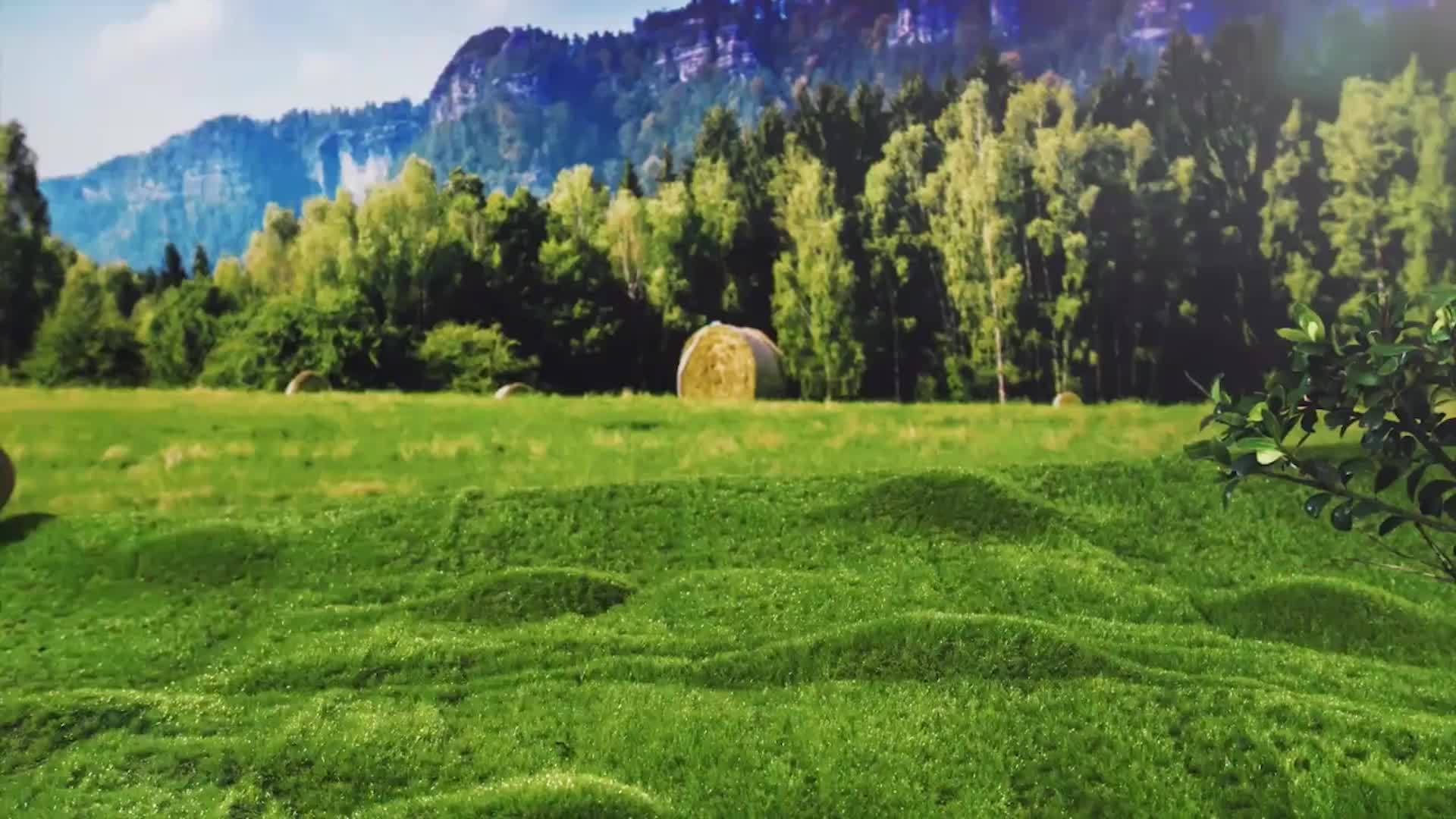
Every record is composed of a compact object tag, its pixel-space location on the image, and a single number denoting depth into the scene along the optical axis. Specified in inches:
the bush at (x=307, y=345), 579.5
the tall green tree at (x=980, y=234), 578.6
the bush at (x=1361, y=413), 131.0
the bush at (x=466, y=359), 579.5
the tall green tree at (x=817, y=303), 592.1
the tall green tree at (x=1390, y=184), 563.8
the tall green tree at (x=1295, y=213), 574.2
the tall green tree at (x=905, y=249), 588.4
